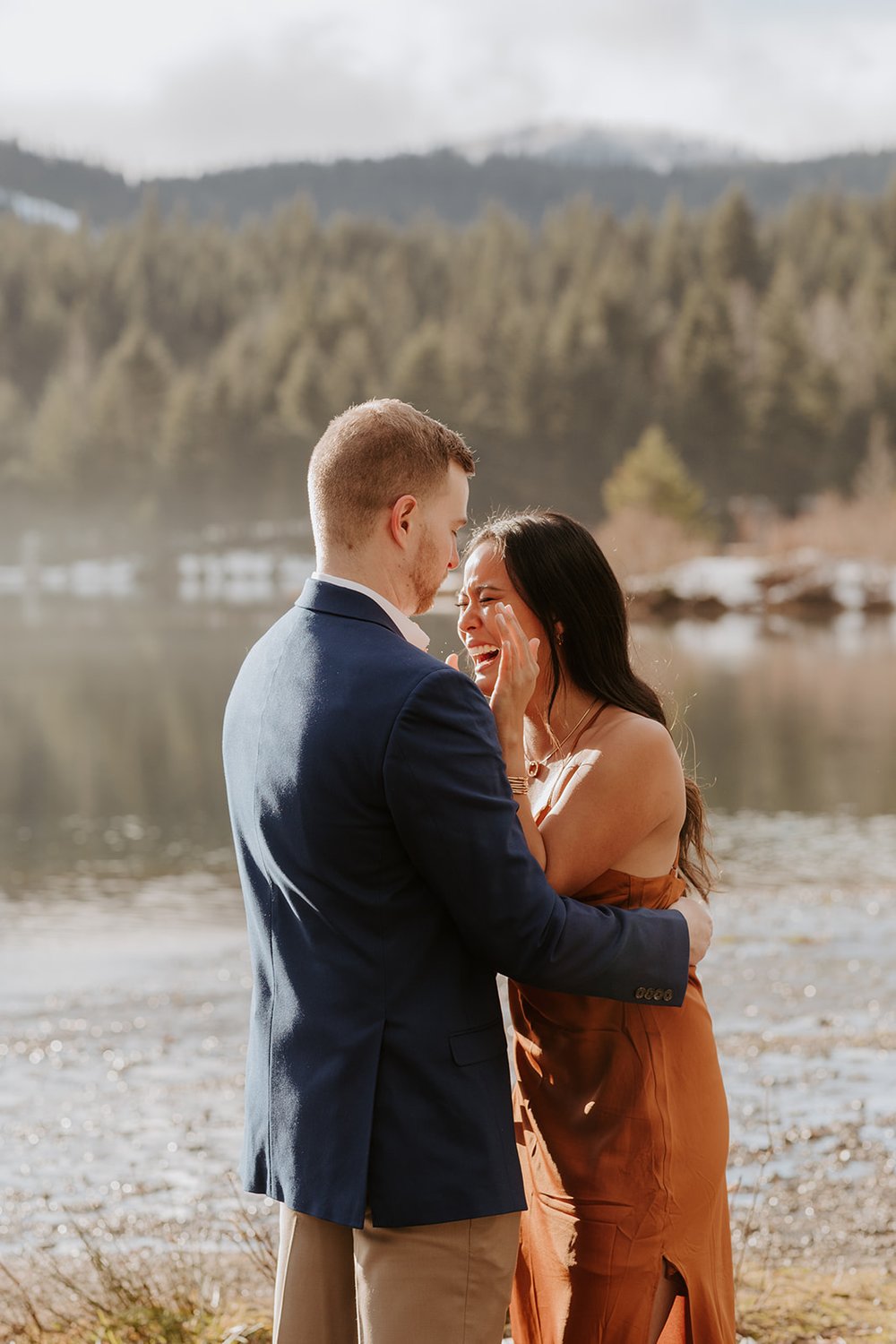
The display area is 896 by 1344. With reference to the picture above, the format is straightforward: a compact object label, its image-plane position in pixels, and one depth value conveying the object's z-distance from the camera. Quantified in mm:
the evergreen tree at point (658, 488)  76750
